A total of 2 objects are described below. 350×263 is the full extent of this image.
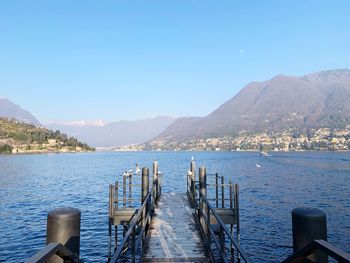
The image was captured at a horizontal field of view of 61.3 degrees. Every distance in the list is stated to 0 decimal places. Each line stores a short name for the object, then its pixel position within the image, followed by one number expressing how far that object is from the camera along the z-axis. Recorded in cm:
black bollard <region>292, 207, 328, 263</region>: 464
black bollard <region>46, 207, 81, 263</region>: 511
